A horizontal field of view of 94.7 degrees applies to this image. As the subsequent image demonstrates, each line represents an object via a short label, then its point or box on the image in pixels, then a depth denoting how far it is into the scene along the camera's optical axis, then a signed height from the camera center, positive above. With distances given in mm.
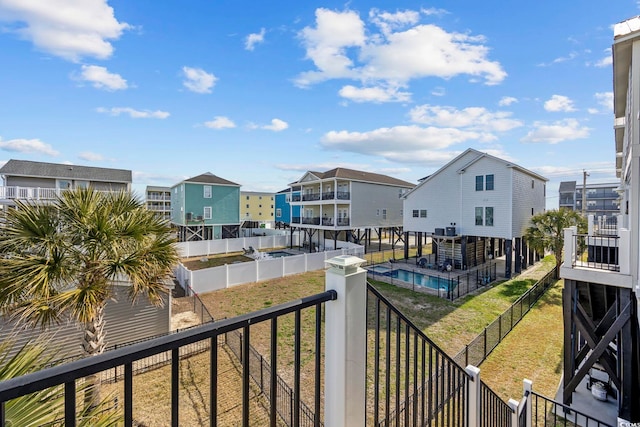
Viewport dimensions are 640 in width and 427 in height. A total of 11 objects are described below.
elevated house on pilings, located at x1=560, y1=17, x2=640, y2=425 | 5551 -1844
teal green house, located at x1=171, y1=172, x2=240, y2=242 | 29431 +588
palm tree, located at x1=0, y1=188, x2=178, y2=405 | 5223 -837
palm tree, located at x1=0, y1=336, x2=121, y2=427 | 1970 -1349
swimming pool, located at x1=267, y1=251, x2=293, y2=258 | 27064 -3760
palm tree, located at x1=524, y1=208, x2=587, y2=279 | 16188 -925
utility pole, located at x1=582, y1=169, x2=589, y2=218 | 30528 +4111
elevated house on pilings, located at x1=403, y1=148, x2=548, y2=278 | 18188 +429
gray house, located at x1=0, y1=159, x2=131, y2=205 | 23475 +3297
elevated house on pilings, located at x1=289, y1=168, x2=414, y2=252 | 26422 +946
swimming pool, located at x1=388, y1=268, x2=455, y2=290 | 16459 -3971
